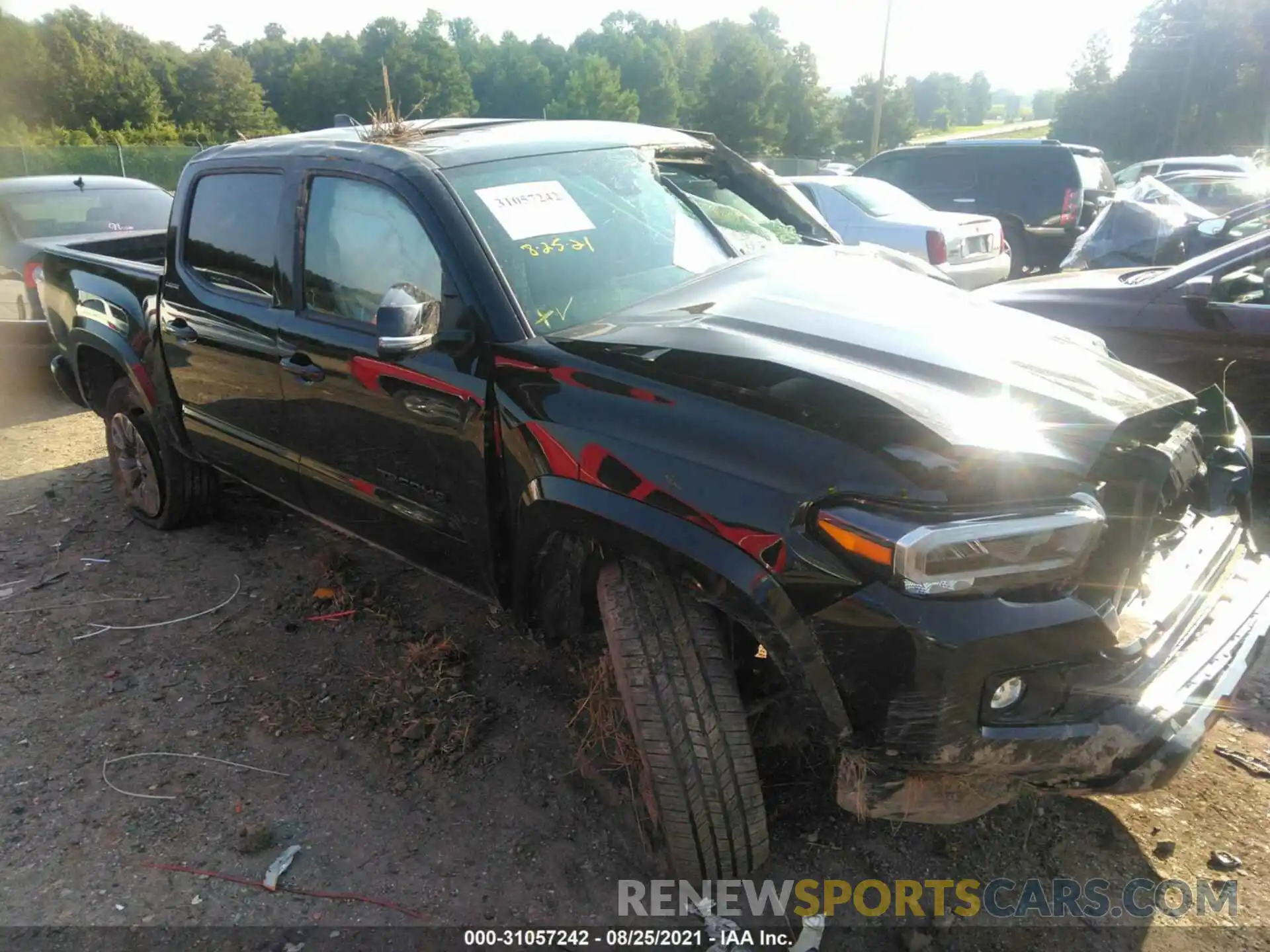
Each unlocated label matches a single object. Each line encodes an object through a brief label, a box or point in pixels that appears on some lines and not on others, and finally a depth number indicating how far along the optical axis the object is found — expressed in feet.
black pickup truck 6.34
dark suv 36.11
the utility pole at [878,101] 87.45
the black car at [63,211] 24.71
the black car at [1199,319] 14.40
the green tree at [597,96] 199.31
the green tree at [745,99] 196.44
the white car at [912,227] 28.19
